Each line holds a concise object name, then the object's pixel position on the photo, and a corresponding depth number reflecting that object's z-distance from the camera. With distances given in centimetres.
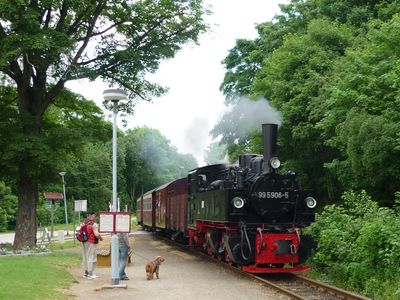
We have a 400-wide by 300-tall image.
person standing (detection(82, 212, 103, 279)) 1374
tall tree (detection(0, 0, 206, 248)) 1927
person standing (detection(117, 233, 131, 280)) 1293
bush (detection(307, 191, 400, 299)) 1056
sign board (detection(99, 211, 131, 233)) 1172
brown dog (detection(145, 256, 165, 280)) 1288
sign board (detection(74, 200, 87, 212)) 2502
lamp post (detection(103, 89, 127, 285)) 1173
